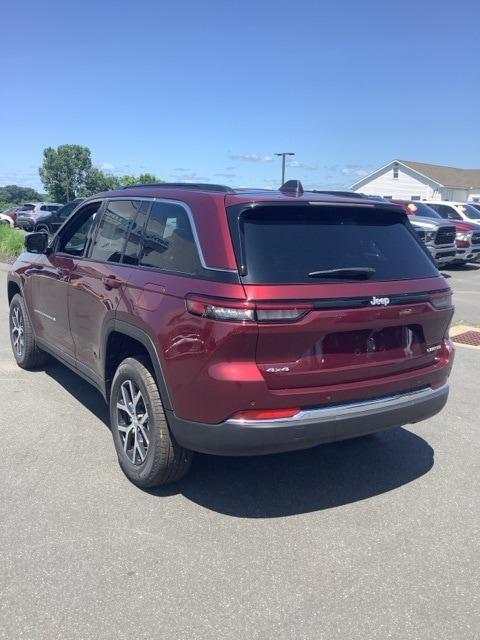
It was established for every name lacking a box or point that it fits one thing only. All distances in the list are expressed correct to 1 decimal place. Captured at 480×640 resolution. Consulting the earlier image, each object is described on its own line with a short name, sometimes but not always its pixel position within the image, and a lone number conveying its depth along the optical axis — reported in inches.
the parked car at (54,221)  849.3
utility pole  1928.2
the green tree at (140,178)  2738.2
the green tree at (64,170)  3705.7
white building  2011.6
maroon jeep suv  122.6
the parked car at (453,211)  851.6
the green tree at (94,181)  3759.8
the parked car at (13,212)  1630.9
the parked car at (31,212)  1492.4
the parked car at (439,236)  650.8
